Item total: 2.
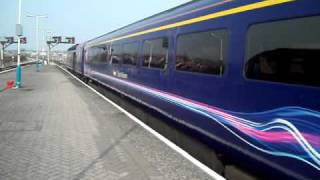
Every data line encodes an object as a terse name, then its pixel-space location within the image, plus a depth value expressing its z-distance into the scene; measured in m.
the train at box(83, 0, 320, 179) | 2.81
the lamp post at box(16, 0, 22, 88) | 15.81
